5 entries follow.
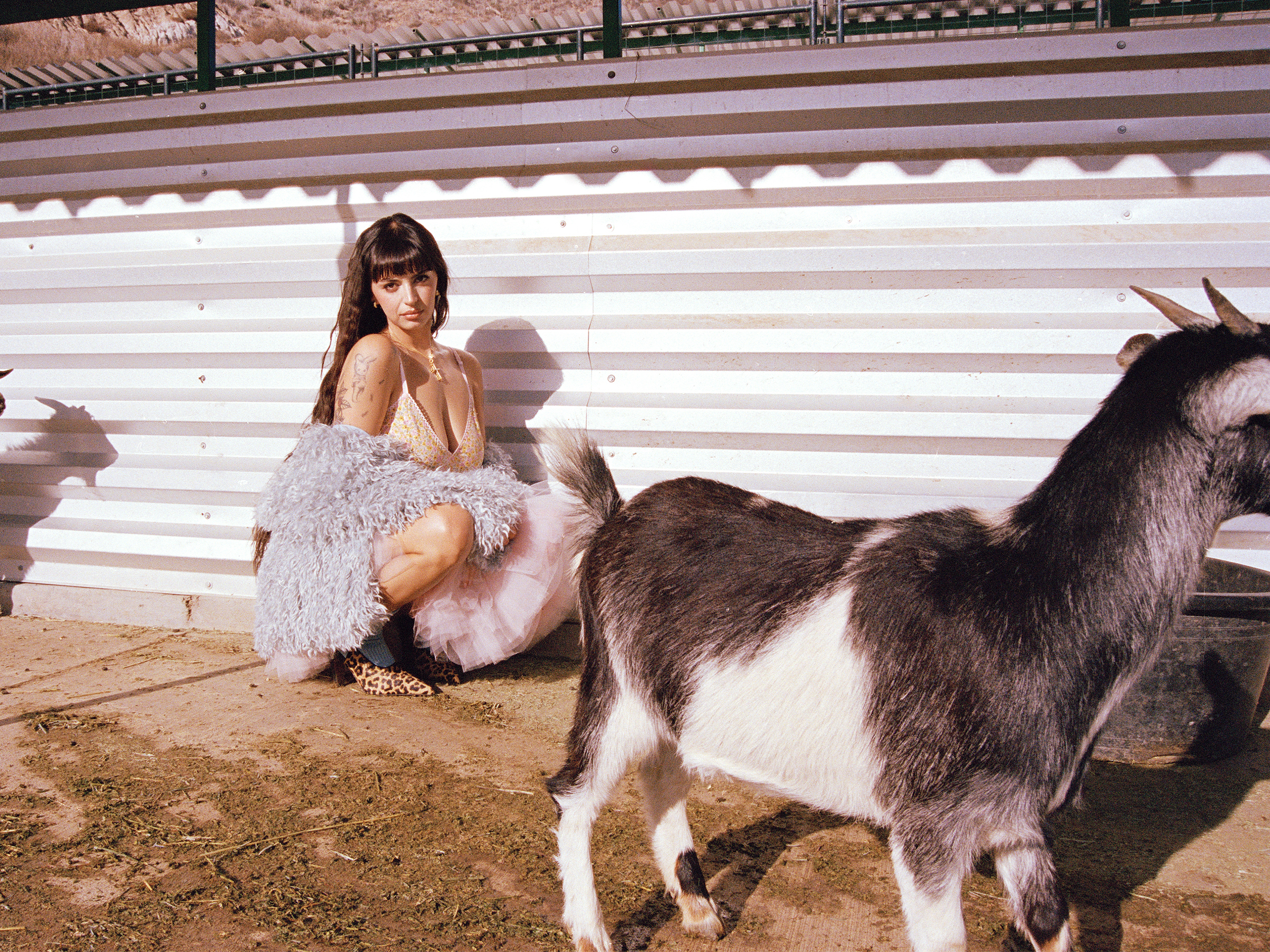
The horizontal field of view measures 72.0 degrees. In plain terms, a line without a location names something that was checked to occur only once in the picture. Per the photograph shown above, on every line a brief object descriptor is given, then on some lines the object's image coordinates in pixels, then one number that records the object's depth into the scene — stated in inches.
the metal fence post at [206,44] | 179.5
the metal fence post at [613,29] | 161.0
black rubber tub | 126.8
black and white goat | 72.6
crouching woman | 141.3
